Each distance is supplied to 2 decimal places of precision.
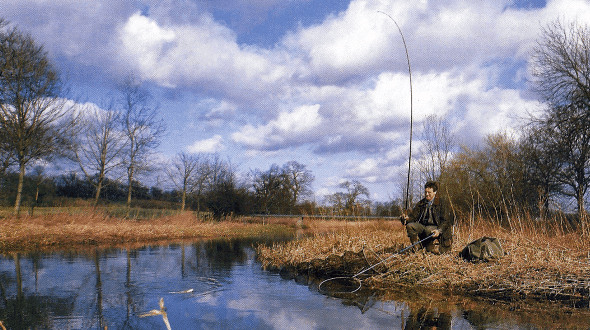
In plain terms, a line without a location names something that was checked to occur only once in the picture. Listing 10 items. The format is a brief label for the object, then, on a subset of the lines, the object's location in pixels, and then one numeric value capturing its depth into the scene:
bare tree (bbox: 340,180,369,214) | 61.97
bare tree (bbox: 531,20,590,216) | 24.22
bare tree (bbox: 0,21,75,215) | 21.08
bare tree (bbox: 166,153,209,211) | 42.00
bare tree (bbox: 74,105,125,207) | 25.56
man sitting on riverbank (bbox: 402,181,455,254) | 8.83
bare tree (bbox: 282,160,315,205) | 62.47
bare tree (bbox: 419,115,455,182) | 24.41
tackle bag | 8.71
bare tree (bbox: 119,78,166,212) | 26.69
